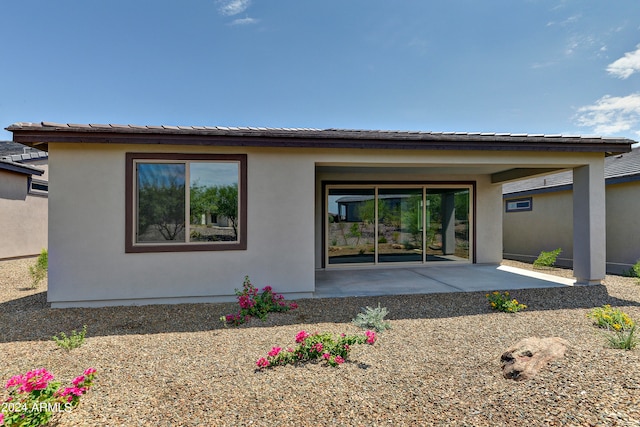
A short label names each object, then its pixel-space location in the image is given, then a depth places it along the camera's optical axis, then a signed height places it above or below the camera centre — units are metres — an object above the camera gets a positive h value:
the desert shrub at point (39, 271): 7.84 -1.32
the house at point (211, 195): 5.62 +0.43
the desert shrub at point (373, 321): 4.64 -1.54
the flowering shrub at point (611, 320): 4.27 -1.44
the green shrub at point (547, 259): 10.12 -1.33
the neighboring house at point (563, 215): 9.56 +0.06
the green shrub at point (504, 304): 5.49 -1.51
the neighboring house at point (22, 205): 11.47 +0.49
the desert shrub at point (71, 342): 3.84 -1.52
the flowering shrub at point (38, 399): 2.25 -1.38
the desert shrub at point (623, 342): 3.58 -1.43
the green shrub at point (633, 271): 8.55 -1.53
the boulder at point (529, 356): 3.05 -1.42
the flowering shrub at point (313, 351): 3.49 -1.53
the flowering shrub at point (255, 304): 5.04 -1.49
